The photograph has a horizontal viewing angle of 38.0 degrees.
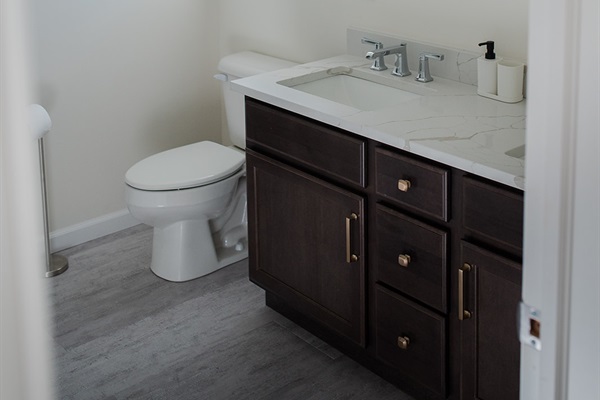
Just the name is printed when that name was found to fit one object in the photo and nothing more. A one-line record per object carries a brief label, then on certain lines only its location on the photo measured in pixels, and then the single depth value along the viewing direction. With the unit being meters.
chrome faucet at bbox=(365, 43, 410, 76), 2.69
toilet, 3.05
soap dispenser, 2.45
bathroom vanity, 2.04
